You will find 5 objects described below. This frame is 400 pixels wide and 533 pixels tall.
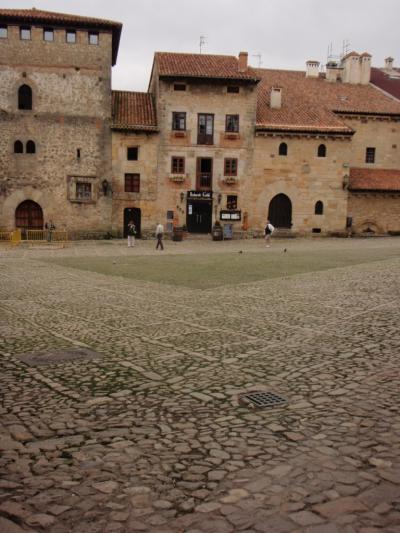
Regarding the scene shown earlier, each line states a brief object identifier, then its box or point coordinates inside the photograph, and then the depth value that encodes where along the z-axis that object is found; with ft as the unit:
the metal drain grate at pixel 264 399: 19.08
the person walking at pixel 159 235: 95.76
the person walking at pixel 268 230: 101.81
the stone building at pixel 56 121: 114.01
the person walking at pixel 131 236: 100.63
